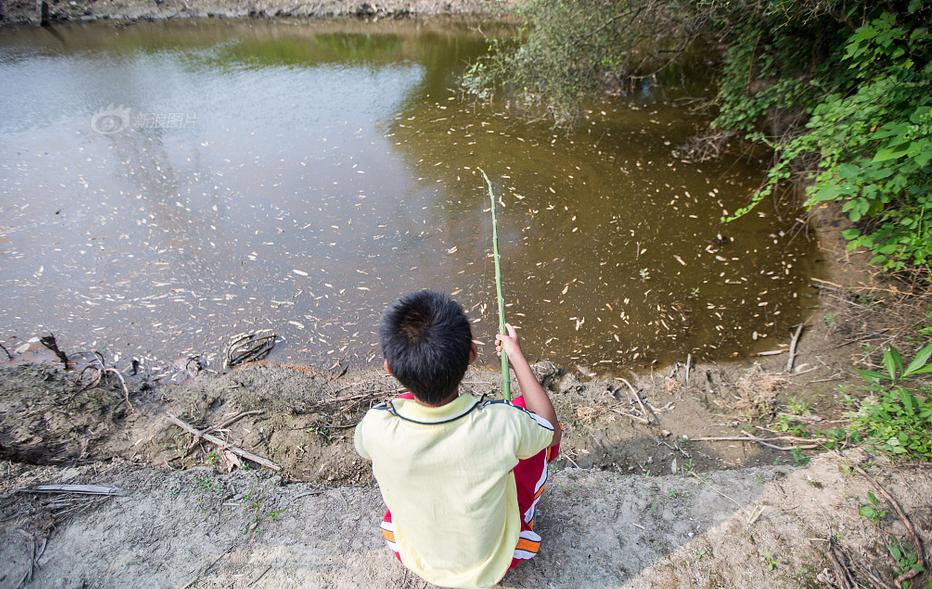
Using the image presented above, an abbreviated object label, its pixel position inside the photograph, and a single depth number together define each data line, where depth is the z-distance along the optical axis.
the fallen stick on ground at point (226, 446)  2.70
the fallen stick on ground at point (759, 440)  2.84
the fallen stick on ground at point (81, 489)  2.23
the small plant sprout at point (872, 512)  2.08
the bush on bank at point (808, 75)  3.03
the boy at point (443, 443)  1.35
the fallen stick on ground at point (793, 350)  3.55
